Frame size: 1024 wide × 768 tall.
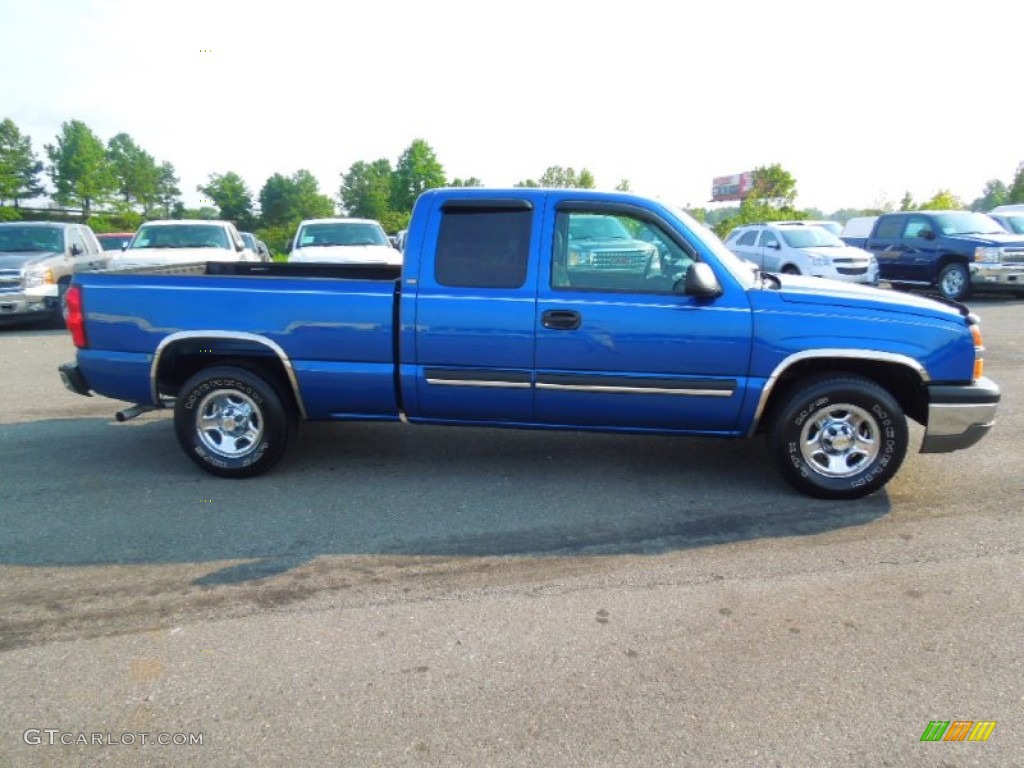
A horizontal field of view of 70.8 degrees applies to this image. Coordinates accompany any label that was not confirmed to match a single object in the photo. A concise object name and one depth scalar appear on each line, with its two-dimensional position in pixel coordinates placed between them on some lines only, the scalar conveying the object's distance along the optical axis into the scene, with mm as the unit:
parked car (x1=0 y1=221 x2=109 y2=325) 10883
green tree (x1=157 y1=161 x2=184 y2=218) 90625
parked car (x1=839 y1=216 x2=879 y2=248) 18547
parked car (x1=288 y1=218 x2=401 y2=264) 12445
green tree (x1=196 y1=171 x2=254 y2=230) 83938
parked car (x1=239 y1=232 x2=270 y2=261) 18594
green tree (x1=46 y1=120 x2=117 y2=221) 67125
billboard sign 105688
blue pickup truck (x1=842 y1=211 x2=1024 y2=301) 14180
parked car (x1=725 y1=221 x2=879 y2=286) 14766
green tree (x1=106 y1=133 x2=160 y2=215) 80156
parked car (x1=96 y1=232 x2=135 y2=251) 29084
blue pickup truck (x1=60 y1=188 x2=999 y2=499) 4312
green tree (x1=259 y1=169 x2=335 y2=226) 87700
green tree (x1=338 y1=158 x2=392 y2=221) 83438
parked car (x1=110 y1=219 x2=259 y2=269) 11609
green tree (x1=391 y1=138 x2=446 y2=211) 66562
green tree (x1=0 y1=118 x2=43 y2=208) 56875
